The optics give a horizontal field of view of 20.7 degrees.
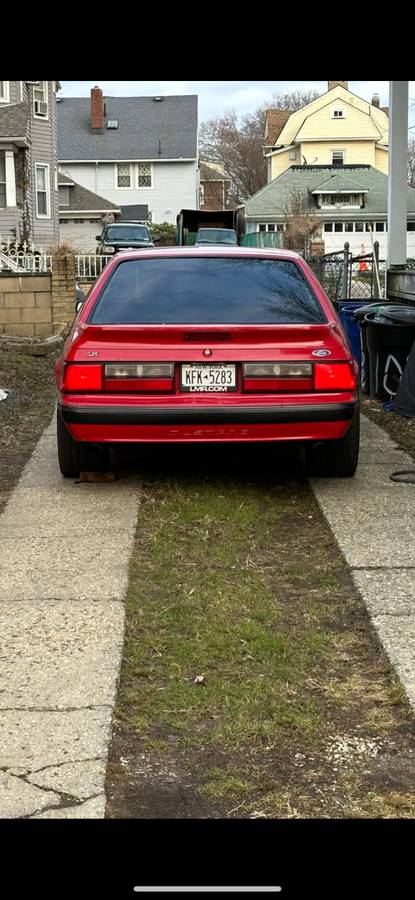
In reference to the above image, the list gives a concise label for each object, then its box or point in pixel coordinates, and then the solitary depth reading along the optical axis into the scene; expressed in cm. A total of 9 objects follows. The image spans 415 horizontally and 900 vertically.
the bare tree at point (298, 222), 4562
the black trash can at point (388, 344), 1015
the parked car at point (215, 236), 3025
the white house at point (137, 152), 6064
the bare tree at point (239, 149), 8075
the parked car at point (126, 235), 3113
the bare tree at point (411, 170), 6989
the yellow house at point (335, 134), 7044
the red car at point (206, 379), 650
